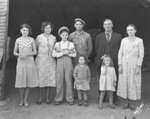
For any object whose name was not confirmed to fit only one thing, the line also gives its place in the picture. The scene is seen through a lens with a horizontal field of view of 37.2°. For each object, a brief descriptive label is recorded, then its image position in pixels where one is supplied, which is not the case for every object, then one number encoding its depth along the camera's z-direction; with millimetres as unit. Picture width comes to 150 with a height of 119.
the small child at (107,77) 4852
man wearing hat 5168
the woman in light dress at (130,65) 4785
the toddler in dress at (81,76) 4938
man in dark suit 5020
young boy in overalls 4977
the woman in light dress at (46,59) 5020
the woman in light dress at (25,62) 4871
